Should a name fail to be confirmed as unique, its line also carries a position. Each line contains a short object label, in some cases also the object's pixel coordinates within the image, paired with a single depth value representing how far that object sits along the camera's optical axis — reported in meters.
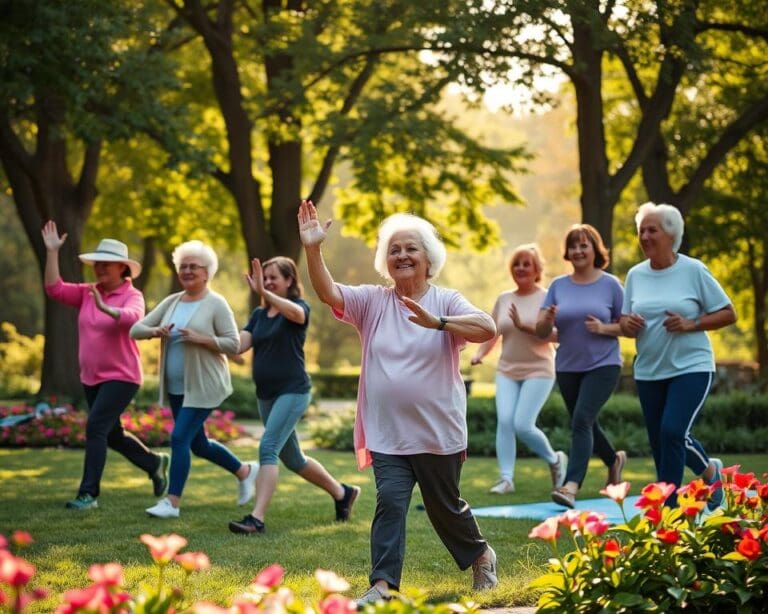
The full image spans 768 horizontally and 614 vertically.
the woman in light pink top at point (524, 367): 10.76
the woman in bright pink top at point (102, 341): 9.55
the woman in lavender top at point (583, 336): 9.43
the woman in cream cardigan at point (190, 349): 9.11
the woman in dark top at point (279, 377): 8.52
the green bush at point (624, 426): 16.22
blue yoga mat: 9.14
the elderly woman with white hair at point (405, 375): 5.61
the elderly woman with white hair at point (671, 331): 7.69
